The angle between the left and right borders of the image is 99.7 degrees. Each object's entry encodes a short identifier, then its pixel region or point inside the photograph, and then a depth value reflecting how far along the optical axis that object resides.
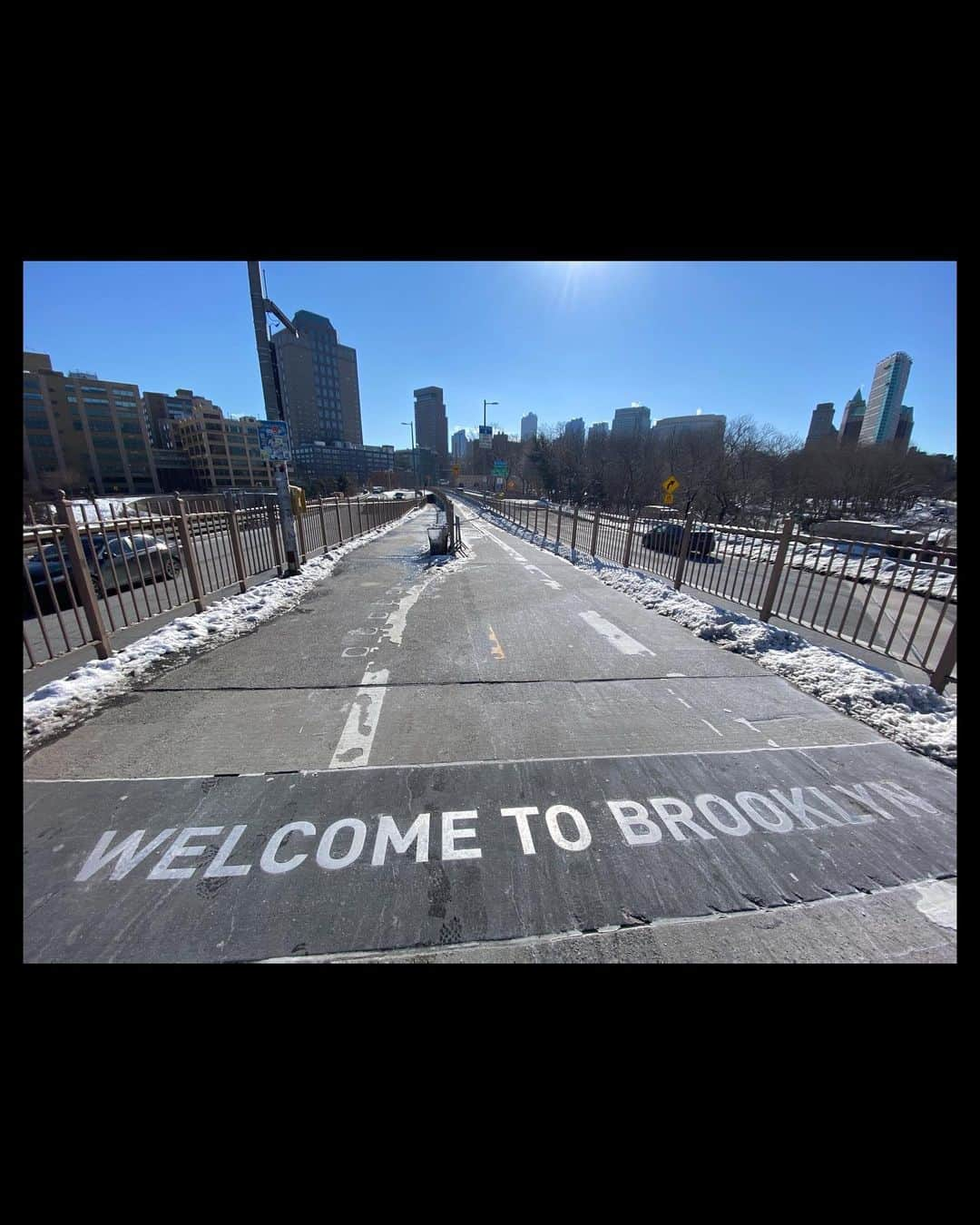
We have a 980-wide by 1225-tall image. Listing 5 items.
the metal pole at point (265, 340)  7.82
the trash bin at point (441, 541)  11.98
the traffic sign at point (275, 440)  8.44
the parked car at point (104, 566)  7.03
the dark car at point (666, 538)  10.99
